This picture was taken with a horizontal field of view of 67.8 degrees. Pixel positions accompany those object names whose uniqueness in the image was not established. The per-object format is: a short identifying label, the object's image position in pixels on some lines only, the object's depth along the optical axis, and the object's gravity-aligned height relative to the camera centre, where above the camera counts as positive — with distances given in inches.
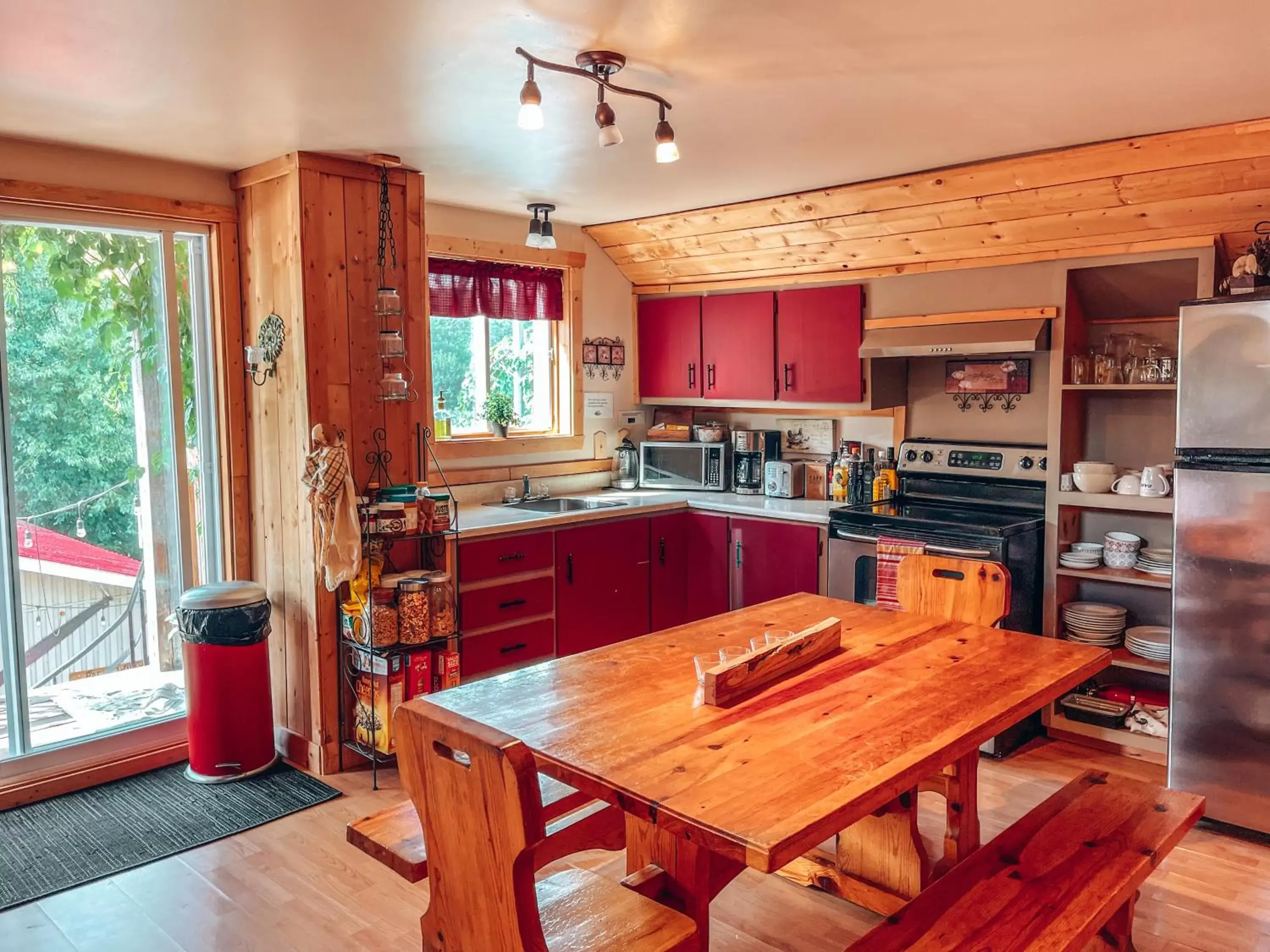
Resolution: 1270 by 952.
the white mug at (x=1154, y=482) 144.4 -14.1
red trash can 137.9 -40.9
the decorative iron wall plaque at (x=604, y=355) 206.5 +9.0
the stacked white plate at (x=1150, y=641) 145.3 -39.3
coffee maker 202.5 -13.5
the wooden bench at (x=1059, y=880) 73.3 -41.6
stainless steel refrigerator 118.6 -22.0
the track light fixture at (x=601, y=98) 91.7 +29.2
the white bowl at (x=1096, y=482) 151.3 -14.5
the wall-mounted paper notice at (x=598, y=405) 207.3 -2.0
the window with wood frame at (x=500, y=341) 183.2 +11.5
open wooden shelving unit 147.4 -8.3
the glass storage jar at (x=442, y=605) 143.7 -31.8
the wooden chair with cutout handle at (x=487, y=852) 57.5 -29.3
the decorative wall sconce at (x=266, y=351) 142.9 +7.5
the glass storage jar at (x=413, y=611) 140.1 -31.5
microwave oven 203.8 -15.4
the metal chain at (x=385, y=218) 143.9 +27.7
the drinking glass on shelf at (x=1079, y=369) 154.0 +3.6
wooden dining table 61.6 -26.4
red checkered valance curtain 180.2 +21.3
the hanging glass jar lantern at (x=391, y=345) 143.9 +8.1
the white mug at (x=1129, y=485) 147.2 -14.8
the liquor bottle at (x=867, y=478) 184.1 -16.5
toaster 195.0 -17.5
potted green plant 188.5 -2.9
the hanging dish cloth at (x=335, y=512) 134.4 -16.2
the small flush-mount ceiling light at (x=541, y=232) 171.6 +30.3
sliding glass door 136.3 -10.4
